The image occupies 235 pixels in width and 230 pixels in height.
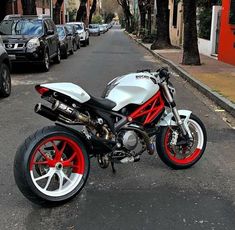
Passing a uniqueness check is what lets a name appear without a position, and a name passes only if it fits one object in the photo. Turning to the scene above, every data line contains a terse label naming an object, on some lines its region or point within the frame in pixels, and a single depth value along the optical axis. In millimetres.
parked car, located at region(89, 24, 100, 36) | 61500
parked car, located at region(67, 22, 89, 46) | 31656
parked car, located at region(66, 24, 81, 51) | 24891
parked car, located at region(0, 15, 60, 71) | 14156
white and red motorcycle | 4098
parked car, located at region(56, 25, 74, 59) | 20125
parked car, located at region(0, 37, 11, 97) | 9648
